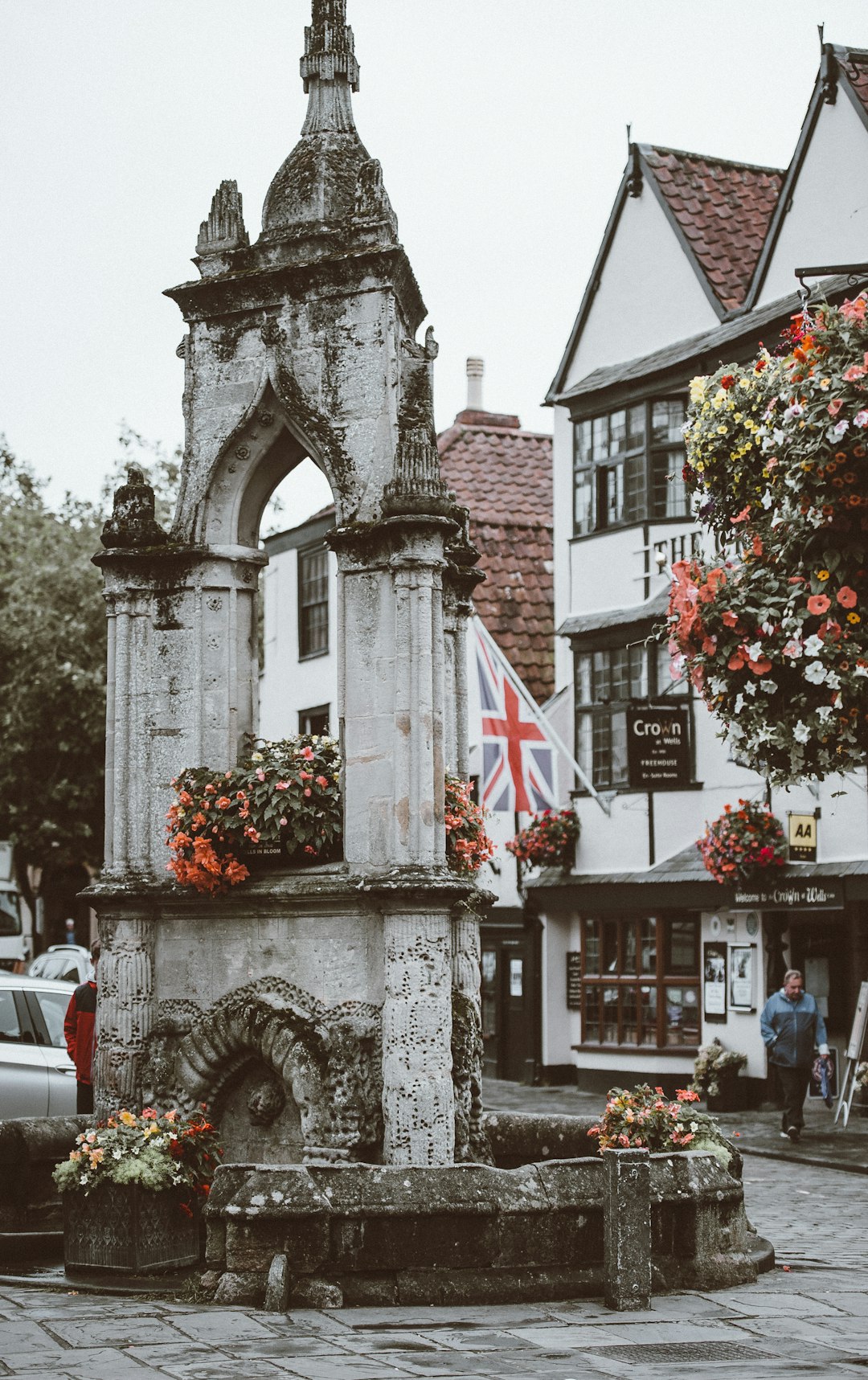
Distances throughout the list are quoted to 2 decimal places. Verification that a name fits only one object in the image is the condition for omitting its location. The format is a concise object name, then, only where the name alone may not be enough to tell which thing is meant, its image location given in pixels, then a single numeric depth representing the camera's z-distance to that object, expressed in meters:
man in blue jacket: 20.14
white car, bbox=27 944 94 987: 28.50
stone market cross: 10.31
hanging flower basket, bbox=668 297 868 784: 8.75
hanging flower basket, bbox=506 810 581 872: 27.36
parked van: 40.28
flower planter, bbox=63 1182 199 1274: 9.95
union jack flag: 24.05
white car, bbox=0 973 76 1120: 15.39
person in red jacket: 13.67
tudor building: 23.94
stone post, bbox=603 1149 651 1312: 9.25
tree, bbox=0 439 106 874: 36.62
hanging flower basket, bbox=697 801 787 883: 23.23
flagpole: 24.08
